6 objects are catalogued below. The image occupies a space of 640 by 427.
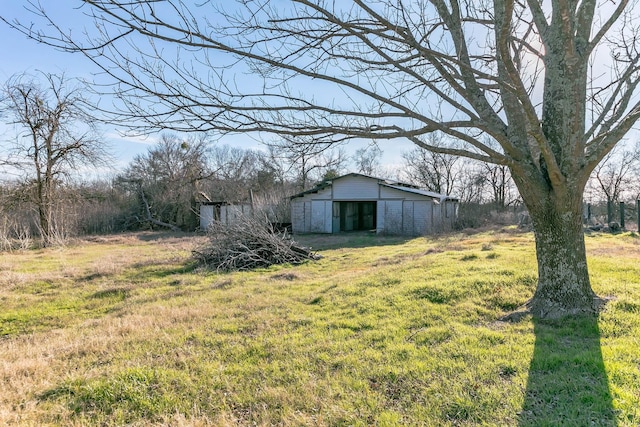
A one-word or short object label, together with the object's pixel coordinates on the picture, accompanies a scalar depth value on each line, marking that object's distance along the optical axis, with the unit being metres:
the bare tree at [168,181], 30.56
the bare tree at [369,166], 39.16
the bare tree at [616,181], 32.38
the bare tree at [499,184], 38.53
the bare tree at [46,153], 16.69
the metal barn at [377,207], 21.81
